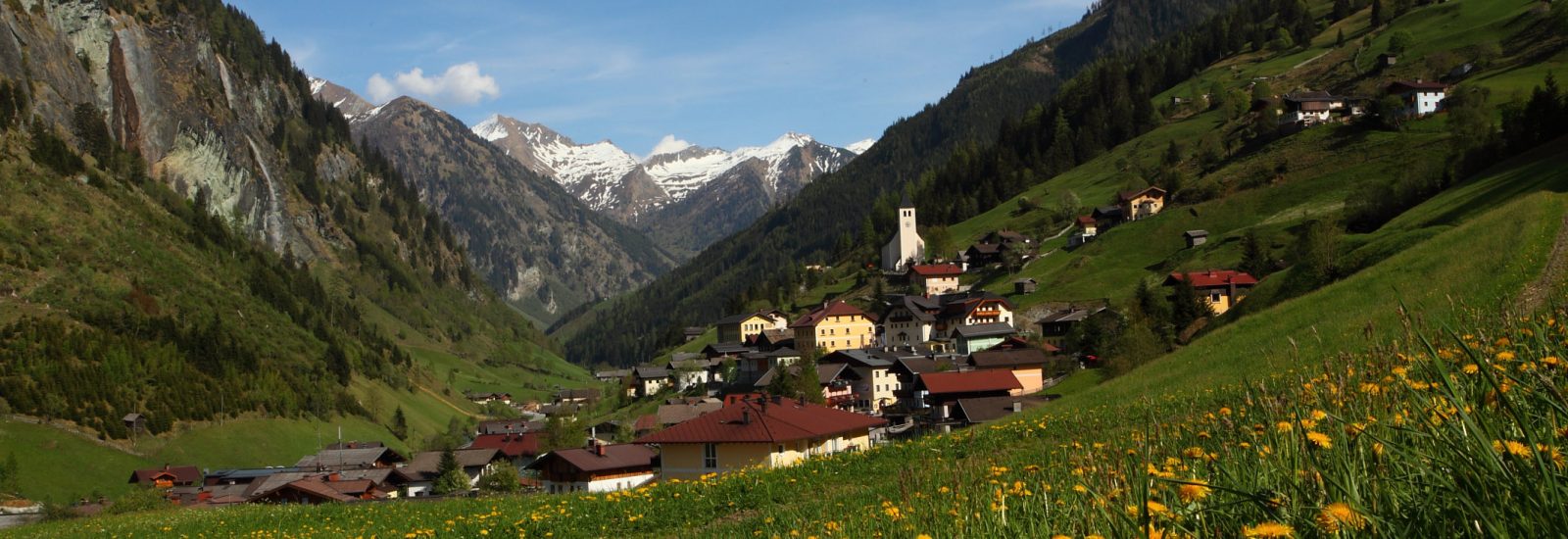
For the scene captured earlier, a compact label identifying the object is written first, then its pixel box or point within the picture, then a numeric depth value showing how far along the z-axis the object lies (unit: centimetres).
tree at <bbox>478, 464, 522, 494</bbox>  7031
